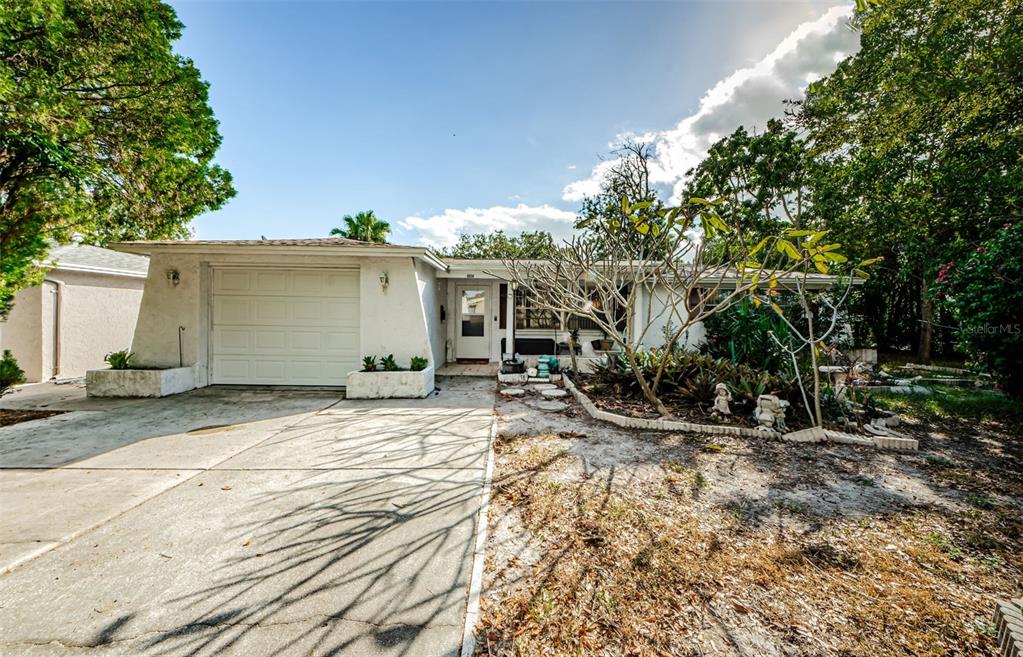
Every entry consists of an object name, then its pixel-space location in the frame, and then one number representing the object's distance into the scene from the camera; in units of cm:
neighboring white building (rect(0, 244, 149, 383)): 837
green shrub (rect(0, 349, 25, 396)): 616
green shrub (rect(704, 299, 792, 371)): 710
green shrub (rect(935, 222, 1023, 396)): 530
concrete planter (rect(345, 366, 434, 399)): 694
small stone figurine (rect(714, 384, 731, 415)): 535
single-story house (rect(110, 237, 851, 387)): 730
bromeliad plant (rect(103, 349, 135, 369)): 699
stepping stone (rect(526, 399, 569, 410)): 636
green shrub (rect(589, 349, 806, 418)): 559
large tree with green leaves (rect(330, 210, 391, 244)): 1616
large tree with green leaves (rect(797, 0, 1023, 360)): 893
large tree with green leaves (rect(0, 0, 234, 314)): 521
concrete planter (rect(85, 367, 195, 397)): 678
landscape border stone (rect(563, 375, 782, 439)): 495
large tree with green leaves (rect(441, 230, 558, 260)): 2881
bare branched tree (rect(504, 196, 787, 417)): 384
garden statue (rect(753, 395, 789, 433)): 501
